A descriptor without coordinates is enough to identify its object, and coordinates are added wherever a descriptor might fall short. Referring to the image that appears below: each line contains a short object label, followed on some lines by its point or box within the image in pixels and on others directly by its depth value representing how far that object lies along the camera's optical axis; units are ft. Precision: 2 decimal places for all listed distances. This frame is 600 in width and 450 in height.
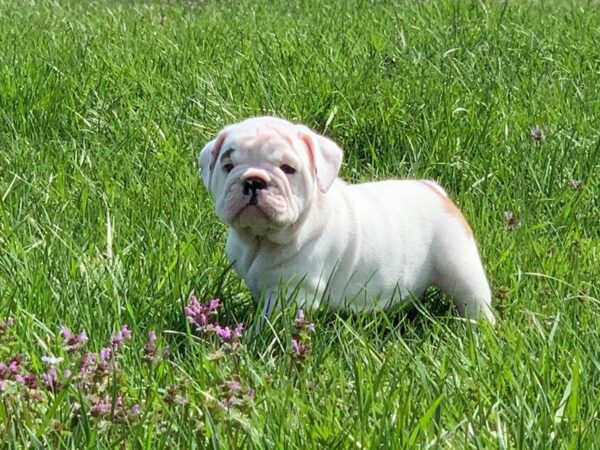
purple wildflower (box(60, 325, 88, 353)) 6.98
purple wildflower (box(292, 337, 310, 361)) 7.64
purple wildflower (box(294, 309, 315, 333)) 7.73
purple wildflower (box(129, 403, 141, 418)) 6.67
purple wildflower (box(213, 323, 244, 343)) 7.37
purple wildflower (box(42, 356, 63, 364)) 6.49
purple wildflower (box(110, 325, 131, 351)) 6.95
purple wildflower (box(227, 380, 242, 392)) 6.67
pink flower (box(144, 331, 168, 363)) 7.32
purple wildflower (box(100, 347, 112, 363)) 6.75
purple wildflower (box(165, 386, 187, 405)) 6.64
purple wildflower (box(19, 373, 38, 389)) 6.88
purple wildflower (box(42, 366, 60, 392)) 6.81
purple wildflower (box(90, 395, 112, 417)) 6.51
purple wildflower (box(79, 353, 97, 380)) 6.80
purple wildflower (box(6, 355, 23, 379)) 6.77
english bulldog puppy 9.48
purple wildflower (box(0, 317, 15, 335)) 7.52
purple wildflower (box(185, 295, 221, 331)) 7.65
